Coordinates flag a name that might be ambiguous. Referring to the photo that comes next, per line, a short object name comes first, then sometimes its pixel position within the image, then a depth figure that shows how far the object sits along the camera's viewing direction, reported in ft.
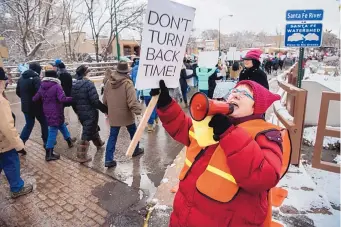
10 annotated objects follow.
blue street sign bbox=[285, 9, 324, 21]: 18.01
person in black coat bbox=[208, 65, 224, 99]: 28.14
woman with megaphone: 4.66
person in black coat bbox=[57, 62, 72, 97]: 21.62
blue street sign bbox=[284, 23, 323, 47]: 18.26
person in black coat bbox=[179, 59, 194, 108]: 31.62
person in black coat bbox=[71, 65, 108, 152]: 14.89
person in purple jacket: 15.72
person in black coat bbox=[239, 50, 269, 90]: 14.87
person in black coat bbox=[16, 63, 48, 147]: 16.62
